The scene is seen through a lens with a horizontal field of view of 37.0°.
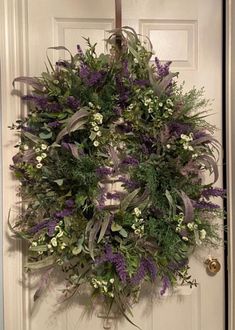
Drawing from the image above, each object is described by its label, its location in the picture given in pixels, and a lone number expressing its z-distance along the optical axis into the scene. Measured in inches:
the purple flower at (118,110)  49.8
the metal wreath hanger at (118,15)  53.2
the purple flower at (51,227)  46.4
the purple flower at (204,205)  49.4
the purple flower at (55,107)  48.3
